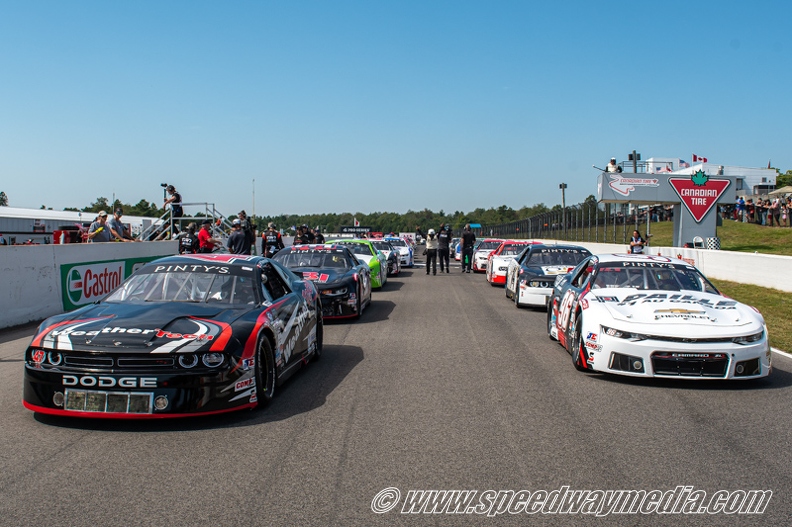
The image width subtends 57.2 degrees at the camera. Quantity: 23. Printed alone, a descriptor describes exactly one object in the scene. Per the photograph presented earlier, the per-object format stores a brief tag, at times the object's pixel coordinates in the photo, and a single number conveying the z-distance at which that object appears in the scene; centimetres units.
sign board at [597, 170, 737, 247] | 3119
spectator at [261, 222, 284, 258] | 2336
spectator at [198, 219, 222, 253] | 1930
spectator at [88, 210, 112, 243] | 1650
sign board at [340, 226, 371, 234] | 6382
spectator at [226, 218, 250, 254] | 1902
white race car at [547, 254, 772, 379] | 669
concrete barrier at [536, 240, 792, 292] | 1691
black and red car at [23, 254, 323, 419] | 516
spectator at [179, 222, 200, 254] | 1870
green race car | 1884
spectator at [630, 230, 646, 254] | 2008
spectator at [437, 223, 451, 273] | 2697
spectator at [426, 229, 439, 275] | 2628
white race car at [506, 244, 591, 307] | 1411
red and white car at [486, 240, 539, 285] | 2077
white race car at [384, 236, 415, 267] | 3084
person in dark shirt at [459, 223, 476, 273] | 2828
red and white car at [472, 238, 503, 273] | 2766
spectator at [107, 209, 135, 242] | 1712
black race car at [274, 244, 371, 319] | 1193
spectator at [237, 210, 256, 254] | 2085
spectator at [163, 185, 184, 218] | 2317
